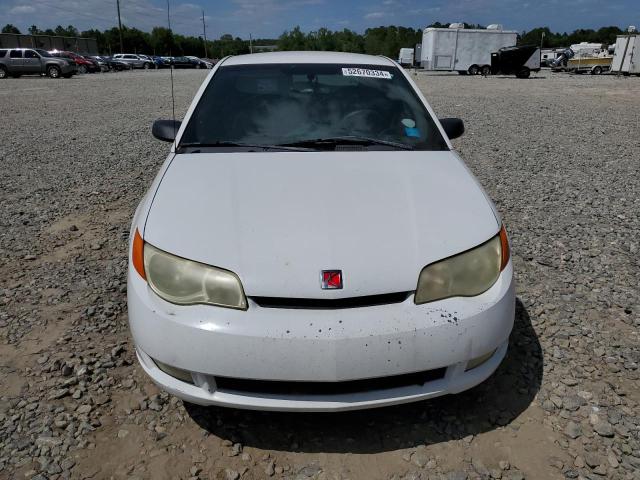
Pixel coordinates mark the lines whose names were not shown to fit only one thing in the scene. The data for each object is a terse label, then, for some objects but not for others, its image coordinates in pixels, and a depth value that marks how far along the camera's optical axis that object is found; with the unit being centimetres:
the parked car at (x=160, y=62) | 5269
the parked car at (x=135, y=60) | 4965
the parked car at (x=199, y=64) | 5512
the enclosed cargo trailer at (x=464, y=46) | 3303
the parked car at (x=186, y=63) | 5414
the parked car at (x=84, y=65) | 3831
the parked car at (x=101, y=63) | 4209
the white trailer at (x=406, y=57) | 4775
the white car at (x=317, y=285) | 166
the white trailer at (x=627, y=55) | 2695
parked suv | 2892
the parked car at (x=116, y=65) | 4591
